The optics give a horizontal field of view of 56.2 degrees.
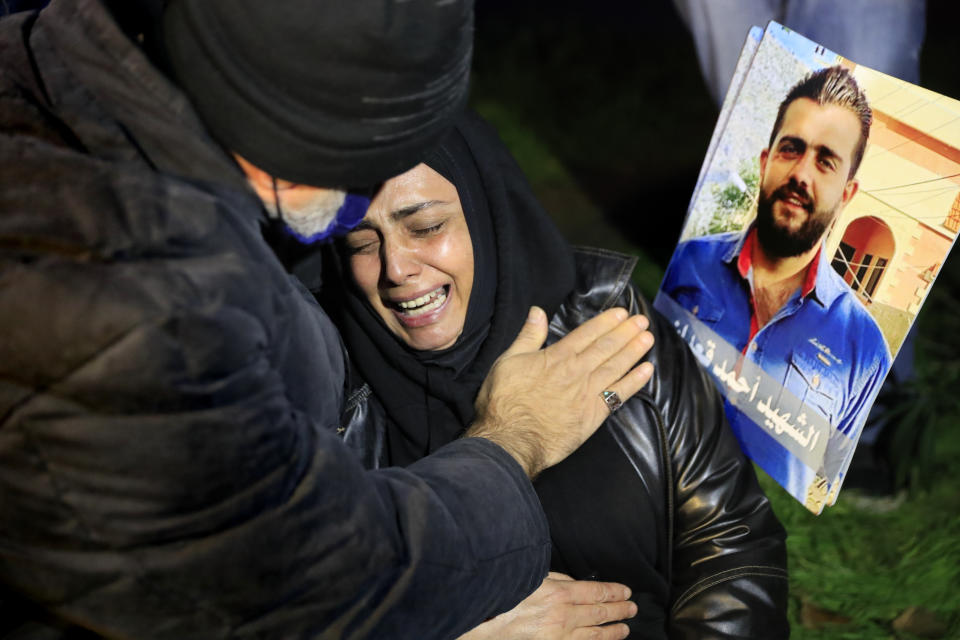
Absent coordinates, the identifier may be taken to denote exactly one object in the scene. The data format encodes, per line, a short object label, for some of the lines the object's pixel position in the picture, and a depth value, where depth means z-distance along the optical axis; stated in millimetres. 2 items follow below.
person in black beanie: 1023
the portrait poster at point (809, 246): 1600
